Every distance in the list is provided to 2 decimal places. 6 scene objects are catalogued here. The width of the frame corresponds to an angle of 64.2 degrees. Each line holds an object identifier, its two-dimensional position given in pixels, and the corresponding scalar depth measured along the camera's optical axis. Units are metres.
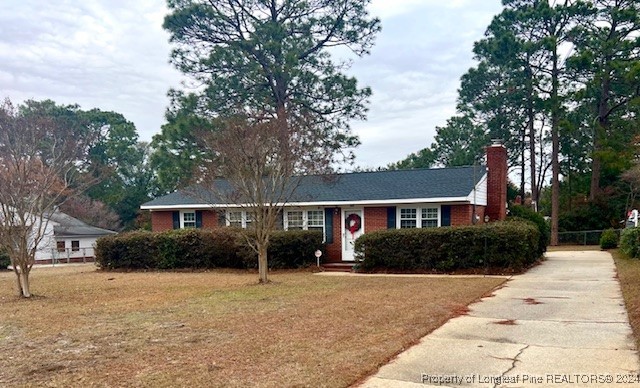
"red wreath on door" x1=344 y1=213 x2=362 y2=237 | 18.31
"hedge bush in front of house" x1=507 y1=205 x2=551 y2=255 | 18.67
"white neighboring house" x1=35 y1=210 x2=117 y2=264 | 36.44
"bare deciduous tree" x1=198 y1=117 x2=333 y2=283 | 13.00
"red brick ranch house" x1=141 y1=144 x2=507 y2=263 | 17.14
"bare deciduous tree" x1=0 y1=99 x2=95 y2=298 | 11.52
